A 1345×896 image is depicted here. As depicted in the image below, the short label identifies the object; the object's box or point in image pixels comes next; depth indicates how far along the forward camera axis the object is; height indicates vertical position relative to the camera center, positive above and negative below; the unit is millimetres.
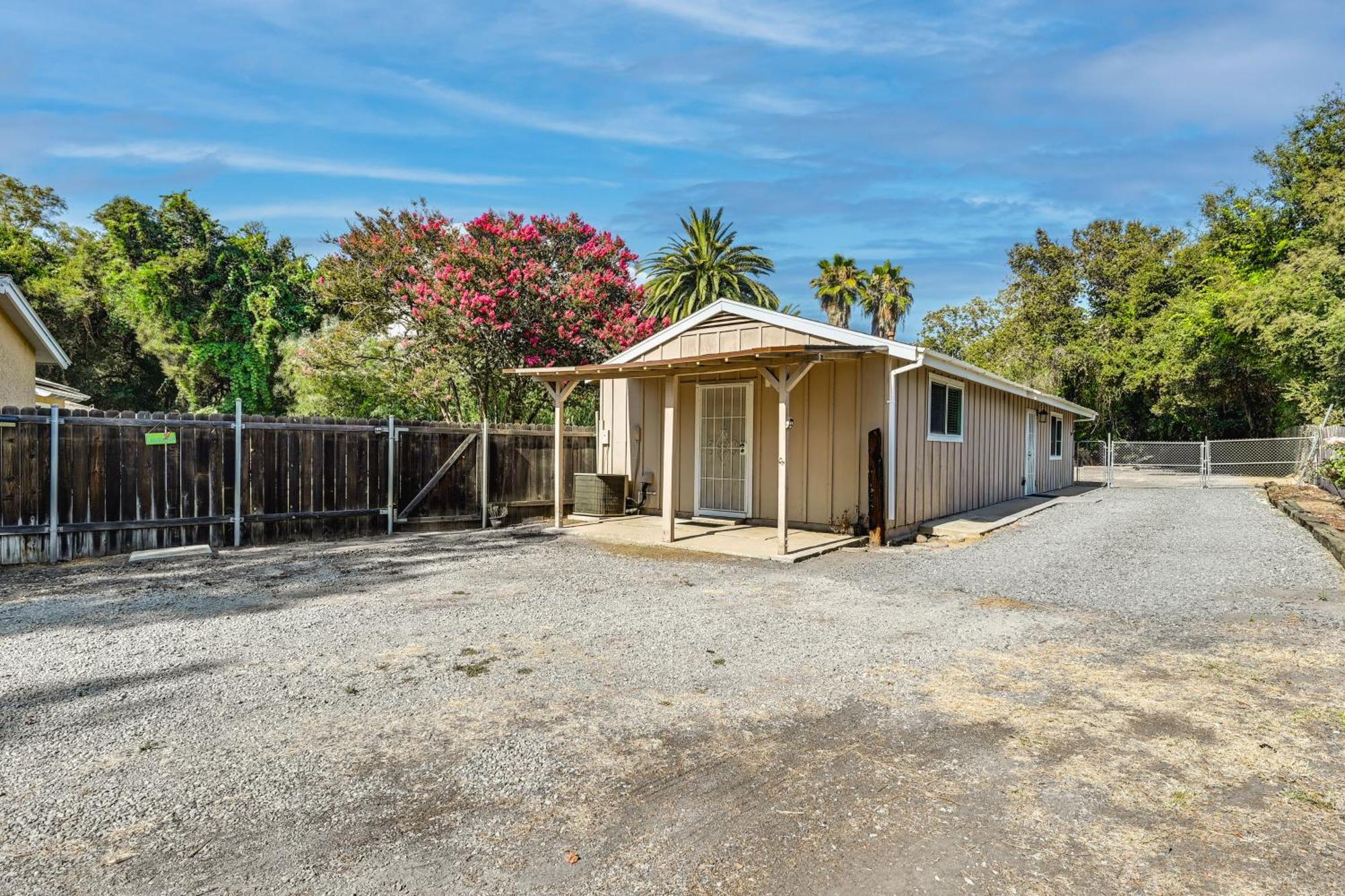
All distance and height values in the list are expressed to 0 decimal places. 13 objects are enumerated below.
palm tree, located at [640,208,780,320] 24734 +6390
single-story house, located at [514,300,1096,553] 8797 +377
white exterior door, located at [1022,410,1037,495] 15703 -258
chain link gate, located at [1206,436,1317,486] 18312 -252
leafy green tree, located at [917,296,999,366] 36156 +6482
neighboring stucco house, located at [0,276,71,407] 10086 +1534
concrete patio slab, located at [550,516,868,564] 8094 -1160
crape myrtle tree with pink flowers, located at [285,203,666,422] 13977 +2930
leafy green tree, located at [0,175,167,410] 23219 +4806
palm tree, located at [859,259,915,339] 32281 +7008
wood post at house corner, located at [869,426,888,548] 8812 -547
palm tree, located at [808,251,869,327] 31219 +7291
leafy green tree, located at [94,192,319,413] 23391 +4850
